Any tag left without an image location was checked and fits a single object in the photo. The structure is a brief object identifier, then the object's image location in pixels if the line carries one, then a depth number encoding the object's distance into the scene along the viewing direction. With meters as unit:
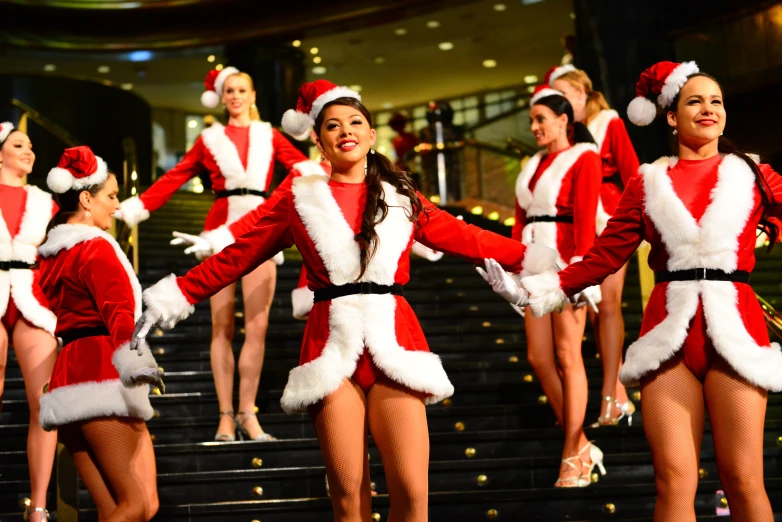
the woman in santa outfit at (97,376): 4.00
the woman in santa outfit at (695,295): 3.56
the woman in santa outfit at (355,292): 3.48
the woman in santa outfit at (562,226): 5.42
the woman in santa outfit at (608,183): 5.94
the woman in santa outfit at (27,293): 5.21
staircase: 5.30
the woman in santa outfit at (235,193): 6.04
